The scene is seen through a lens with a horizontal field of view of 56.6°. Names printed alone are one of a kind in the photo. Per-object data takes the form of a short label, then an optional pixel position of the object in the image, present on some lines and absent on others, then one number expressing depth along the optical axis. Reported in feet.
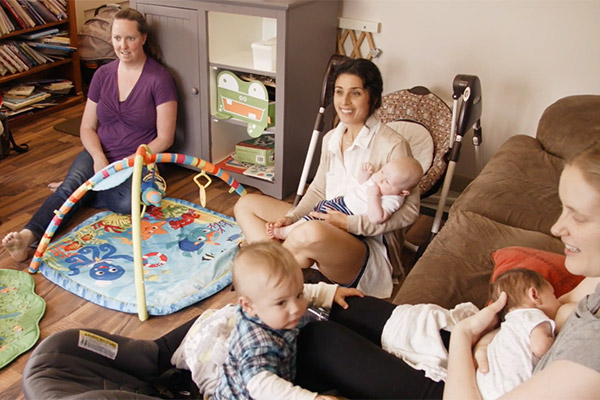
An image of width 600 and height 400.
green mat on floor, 6.49
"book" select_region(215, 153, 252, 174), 10.56
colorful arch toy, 6.79
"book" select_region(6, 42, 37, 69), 12.21
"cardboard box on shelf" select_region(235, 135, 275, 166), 10.49
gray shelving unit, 9.19
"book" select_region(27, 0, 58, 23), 12.64
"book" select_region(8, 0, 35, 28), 12.15
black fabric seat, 4.16
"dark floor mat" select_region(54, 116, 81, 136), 12.27
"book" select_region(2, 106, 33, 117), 12.23
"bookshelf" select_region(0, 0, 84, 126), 12.41
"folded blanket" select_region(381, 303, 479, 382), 4.50
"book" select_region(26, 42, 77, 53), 12.80
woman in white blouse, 6.86
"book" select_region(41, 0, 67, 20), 12.95
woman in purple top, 9.43
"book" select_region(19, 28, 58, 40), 12.76
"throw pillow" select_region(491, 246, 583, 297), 5.05
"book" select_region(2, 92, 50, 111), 12.28
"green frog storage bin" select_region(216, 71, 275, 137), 9.71
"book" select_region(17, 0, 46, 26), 12.43
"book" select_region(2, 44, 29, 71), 12.09
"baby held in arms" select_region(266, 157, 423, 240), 6.69
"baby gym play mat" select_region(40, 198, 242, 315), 7.48
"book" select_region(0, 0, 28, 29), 11.93
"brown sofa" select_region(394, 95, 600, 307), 5.78
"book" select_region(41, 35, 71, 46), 13.08
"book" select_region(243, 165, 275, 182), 10.27
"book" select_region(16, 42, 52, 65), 12.49
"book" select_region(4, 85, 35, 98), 12.44
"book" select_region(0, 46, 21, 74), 11.99
